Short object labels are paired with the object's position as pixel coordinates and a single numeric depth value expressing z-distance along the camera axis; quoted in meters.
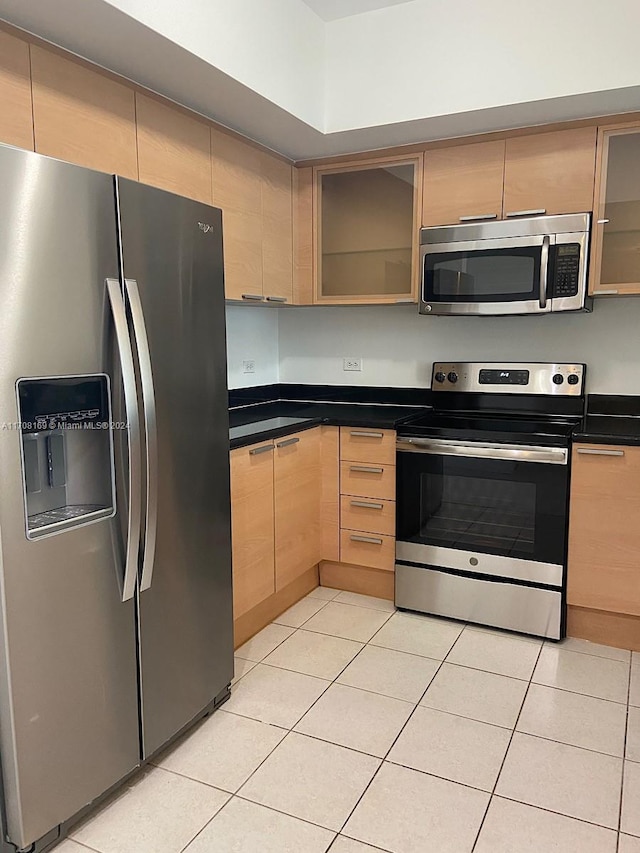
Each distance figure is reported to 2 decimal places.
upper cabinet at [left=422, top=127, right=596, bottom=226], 2.76
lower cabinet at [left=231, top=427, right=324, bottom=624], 2.59
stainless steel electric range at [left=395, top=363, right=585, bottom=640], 2.70
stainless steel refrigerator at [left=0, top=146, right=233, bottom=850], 1.48
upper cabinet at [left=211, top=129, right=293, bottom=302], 2.79
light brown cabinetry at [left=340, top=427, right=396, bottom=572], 3.03
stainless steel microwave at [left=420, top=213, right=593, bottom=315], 2.75
